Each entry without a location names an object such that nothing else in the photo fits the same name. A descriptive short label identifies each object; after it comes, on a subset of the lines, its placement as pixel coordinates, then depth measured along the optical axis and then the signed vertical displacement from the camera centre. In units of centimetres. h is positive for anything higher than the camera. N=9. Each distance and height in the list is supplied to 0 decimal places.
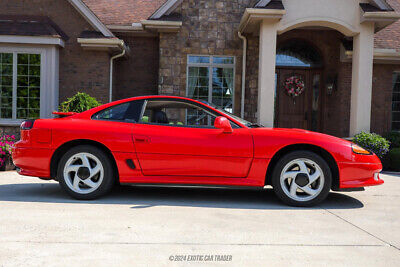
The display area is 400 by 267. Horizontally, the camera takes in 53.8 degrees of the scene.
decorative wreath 1239 +101
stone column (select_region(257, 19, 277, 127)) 965 +115
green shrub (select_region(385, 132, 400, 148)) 1092 -50
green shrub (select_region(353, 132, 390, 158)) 928 -54
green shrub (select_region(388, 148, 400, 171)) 935 -91
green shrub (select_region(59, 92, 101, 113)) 958 +20
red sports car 496 -52
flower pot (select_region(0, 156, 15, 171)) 811 -113
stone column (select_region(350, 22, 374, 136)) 994 +112
